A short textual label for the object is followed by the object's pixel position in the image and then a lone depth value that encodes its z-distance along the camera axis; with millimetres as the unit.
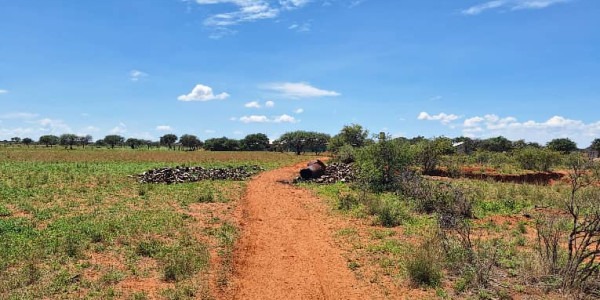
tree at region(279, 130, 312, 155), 95775
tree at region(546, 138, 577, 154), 77162
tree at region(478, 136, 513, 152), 91625
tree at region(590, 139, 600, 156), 79688
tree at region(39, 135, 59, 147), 155225
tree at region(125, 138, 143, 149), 179600
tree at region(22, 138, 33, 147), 171925
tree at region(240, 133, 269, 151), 134750
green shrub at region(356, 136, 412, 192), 23012
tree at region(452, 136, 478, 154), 88500
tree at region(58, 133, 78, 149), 152125
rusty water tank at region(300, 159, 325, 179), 28769
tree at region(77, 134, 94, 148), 157825
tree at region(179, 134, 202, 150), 173750
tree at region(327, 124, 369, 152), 65812
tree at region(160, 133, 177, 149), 178125
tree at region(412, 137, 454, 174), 32250
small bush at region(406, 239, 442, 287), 8383
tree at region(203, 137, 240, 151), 134500
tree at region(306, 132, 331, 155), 96562
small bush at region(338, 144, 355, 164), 41612
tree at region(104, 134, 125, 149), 177925
